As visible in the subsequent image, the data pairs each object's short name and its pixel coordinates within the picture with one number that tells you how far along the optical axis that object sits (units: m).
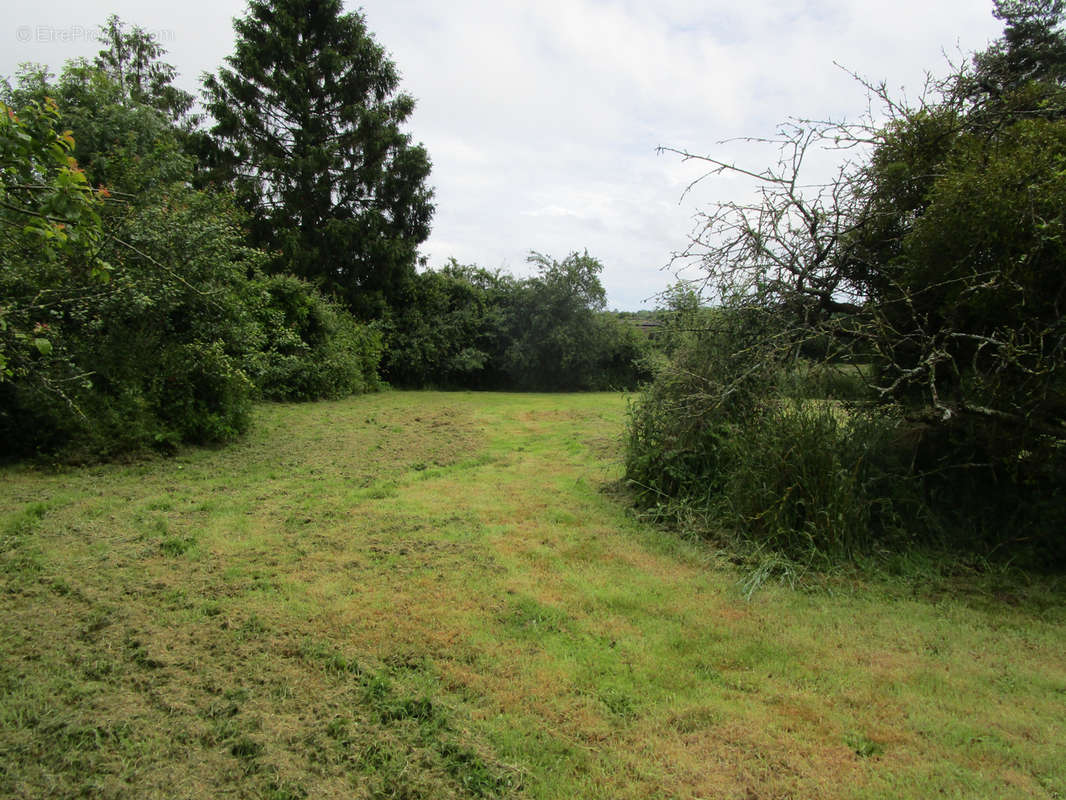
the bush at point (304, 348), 12.45
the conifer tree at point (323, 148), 17.17
